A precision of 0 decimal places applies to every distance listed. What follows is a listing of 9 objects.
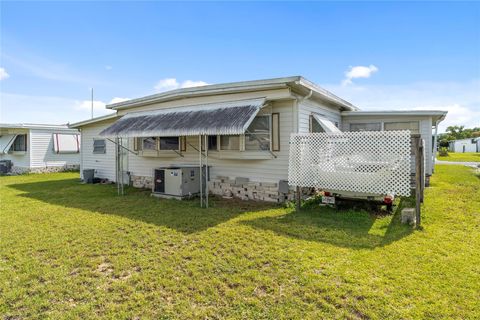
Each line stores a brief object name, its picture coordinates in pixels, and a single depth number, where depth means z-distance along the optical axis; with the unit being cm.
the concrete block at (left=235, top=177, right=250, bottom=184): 795
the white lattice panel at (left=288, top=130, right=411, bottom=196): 512
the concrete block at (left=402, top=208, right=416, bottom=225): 520
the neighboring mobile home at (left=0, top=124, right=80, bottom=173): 1614
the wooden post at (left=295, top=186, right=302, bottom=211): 645
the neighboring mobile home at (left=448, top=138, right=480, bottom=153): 4169
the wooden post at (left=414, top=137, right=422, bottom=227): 512
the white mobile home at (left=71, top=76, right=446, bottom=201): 712
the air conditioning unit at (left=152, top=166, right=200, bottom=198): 797
